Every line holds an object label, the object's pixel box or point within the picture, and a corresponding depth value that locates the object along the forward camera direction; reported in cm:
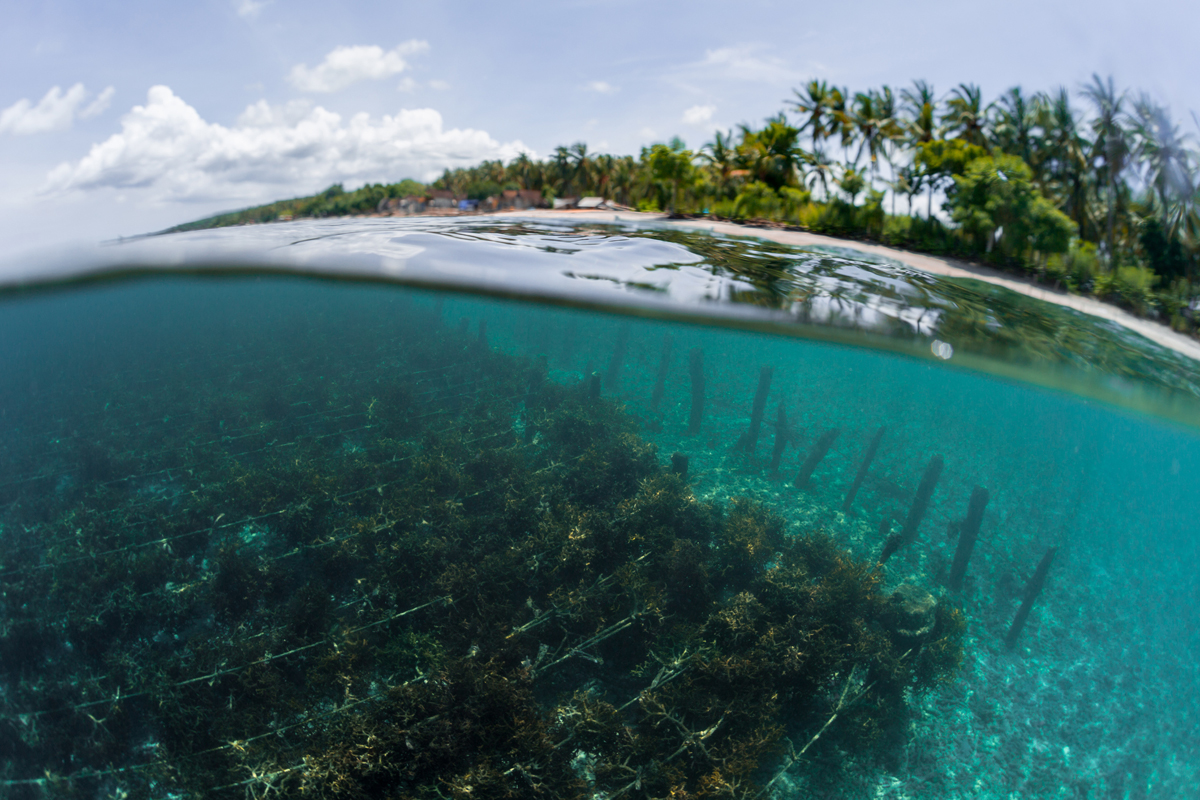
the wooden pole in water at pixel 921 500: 1120
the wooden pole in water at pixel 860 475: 1248
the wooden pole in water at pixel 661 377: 1589
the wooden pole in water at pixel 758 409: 1343
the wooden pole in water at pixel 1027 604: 995
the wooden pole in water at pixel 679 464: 1086
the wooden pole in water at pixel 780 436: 1326
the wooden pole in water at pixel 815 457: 1301
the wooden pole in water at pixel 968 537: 1047
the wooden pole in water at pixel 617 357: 1689
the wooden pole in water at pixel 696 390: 1381
